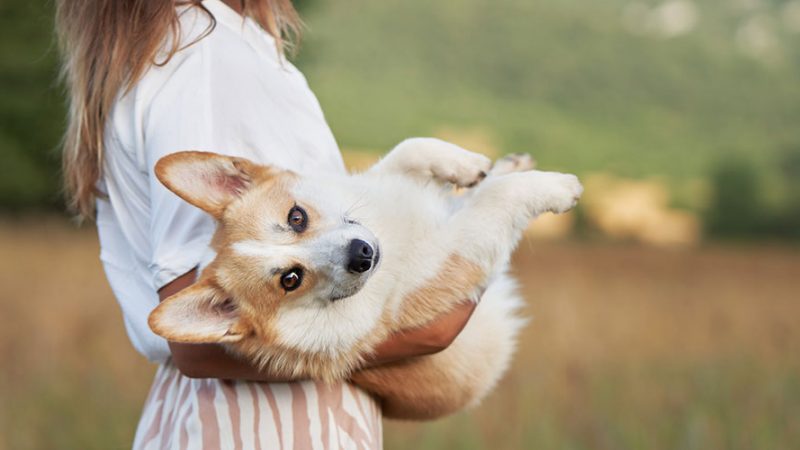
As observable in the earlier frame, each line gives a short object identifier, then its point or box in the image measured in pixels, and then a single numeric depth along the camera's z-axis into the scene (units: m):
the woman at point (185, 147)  2.23
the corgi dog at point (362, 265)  2.30
